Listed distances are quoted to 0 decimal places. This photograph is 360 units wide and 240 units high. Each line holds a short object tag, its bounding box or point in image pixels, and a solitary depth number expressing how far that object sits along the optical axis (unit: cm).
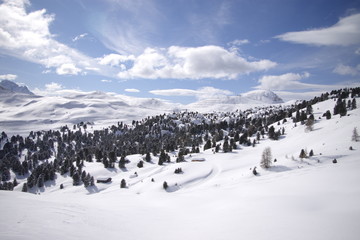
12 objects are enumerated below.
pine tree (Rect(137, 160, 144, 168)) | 10032
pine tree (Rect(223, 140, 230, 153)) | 10461
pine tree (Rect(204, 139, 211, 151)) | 12121
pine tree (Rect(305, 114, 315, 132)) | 9968
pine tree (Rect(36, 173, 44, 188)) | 9212
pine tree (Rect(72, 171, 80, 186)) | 8688
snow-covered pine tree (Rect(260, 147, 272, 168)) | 6206
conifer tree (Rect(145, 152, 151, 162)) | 10894
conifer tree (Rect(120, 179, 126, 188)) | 7275
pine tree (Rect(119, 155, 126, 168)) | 10081
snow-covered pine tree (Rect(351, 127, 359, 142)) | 6588
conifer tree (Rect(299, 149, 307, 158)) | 6244
